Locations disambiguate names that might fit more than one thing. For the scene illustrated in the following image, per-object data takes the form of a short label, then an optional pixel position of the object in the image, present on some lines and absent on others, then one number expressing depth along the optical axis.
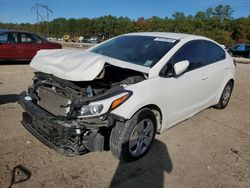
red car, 7.99
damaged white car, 2.26
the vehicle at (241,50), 19.61
